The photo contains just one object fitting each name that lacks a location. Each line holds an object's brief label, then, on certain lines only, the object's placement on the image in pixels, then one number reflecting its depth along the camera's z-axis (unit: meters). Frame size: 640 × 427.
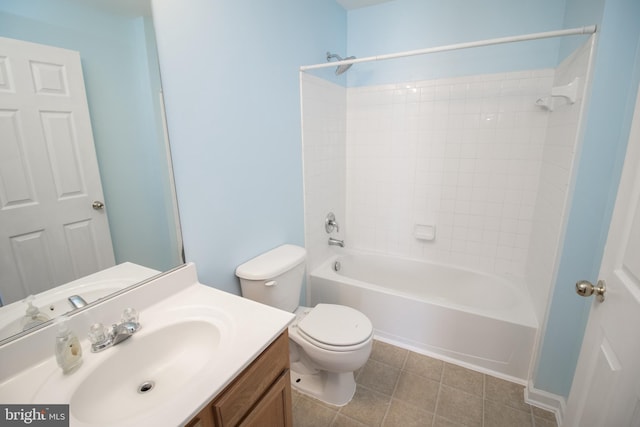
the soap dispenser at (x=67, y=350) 0.80
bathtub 1.75
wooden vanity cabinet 0.79
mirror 0.85
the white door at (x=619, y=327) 0.72
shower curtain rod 1.21
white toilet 1.49
